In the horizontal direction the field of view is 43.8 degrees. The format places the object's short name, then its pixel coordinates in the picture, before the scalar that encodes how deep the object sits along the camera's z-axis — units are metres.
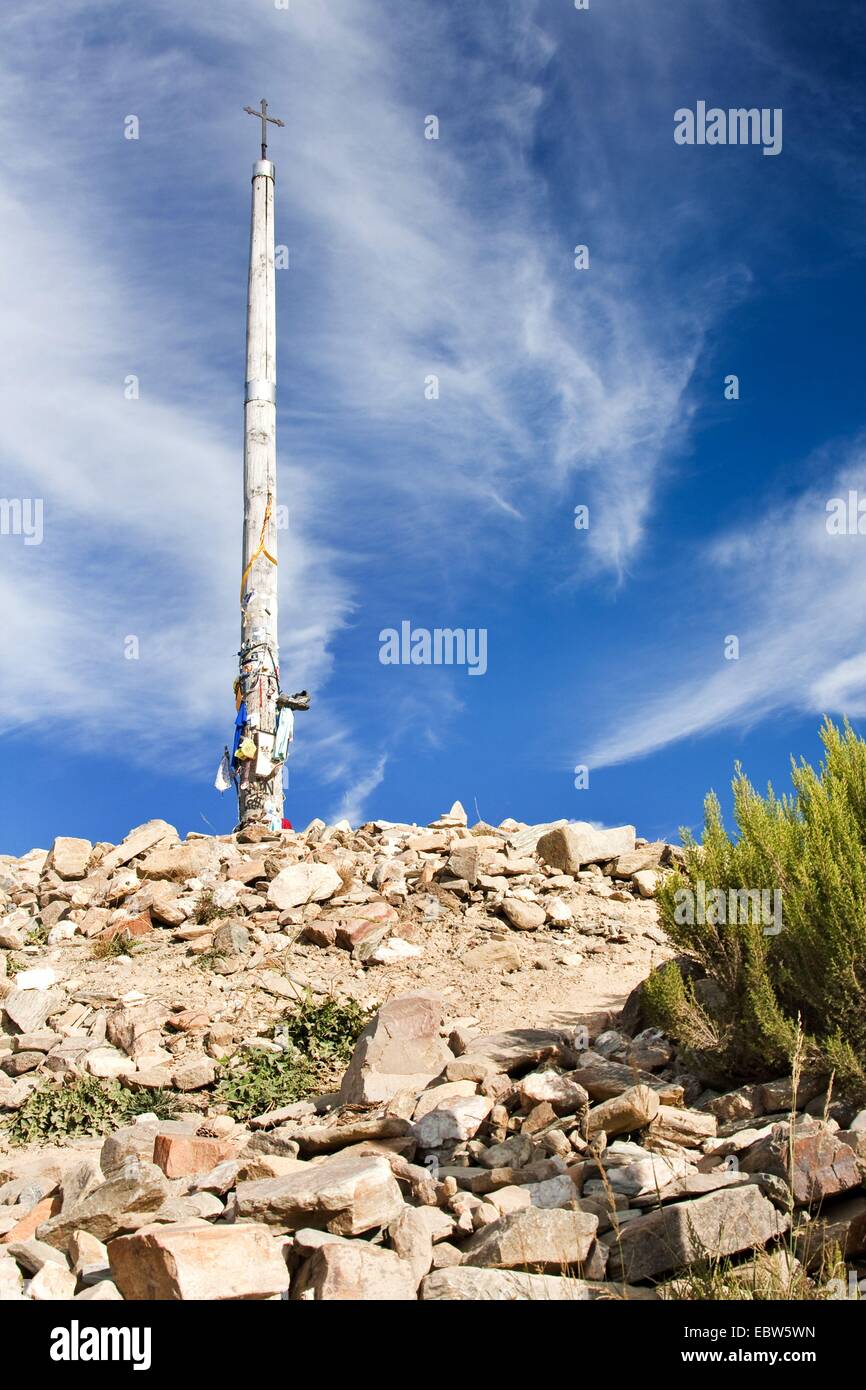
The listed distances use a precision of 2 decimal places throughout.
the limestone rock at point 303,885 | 11.34
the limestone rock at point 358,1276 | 4.20
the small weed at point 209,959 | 10.26
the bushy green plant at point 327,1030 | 8.71
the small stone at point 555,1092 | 6.38
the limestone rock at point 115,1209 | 5.32
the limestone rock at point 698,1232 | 4.33
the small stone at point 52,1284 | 4.64
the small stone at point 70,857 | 13.32
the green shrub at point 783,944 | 6.21
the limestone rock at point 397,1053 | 7.43
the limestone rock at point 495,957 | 9.94
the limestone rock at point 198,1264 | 4.21
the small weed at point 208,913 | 11.38
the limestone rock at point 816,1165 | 4.72
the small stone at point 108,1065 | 8.59
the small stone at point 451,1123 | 6.25
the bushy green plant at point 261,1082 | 8.03
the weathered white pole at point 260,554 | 14.87
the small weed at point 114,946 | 10.91
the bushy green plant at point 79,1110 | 7.99
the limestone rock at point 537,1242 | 4.42
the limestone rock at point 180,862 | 12.61
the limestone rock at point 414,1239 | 4.57
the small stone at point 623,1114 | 5.84
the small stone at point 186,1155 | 6.27
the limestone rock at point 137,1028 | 9.02
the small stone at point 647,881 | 11.57
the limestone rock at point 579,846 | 11.90
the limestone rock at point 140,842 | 13.30
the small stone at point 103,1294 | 4.29
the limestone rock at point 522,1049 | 7.30
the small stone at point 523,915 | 10.68
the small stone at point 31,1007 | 9.66
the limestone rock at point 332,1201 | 4.91
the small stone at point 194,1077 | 8.31
